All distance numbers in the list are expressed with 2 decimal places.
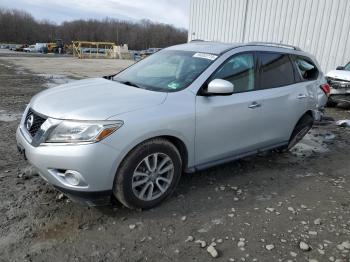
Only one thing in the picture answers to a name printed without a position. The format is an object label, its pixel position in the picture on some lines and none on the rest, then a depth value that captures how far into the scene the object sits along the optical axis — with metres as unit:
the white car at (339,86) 10.27
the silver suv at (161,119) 3.10
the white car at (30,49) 66.29
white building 12.98
